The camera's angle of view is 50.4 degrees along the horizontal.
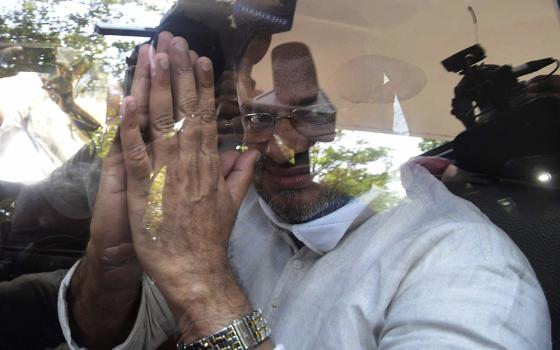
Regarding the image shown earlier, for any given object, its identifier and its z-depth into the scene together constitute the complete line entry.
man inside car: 1.02
